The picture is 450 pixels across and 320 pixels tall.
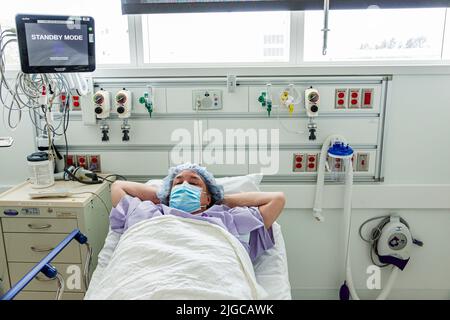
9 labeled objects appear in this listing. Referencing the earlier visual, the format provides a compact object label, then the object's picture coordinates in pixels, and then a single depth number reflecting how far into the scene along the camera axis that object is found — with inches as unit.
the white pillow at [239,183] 74.0
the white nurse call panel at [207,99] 81.1
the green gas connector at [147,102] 79.5
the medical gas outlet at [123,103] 78.9
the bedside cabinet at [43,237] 69.0
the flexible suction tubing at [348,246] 80.0
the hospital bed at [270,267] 54.9
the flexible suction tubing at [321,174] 81.2
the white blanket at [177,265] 43.5
